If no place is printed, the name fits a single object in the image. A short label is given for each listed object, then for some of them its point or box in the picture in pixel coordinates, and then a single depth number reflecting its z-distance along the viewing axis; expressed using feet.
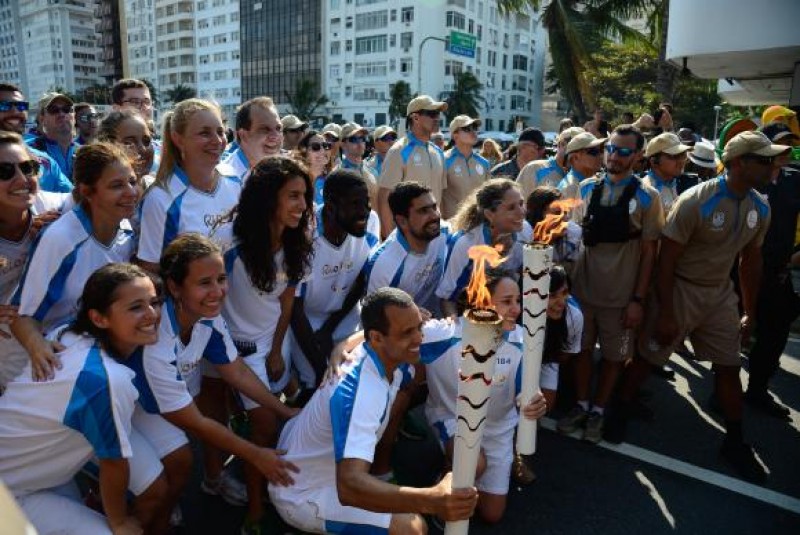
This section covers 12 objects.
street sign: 159.53
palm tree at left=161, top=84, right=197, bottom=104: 284.20
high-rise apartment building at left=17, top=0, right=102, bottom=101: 366.43
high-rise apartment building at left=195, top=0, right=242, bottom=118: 283.38
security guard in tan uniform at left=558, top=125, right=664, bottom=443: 13.38
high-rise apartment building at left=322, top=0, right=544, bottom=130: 216.95
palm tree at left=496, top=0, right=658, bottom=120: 55.26
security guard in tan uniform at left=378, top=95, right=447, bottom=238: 21.52
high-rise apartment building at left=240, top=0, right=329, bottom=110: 247.29
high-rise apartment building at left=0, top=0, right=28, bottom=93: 396.37
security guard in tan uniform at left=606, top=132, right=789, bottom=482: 12.23
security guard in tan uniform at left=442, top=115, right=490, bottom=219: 22.84
